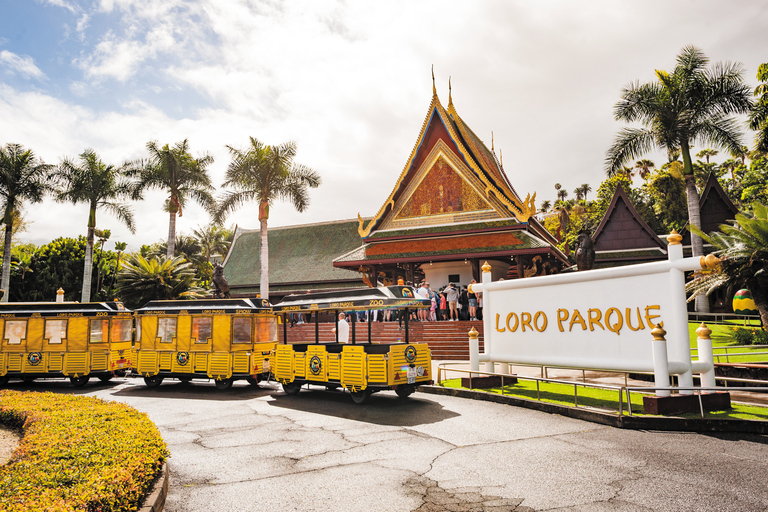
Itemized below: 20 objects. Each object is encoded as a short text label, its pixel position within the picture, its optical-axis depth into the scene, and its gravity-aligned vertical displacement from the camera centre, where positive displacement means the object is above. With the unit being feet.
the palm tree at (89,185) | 103.91 +30.77
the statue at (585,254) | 68.39 +9.44
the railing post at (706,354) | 28.48 -1.81
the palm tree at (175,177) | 109.40 +33.64
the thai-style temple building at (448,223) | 80.89 +17.71
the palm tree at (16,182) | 103.65 +31.52
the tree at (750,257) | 47.65 +6.12
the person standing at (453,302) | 69.15 +3.44
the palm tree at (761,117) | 52.05 +22.39
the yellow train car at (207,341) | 45.80 -0.90
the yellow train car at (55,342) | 49.55 -0.80
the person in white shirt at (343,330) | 44.47 -0.12
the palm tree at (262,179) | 94.02 +28.40
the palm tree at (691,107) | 71.67 +31.20
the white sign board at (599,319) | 28.40 +0.30
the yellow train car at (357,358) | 35.65 -2.24
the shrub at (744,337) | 50.29 -1.59
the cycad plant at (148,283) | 91.97 +8.98
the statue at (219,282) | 69.05 +6.69
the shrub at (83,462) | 13.44 -4.22
